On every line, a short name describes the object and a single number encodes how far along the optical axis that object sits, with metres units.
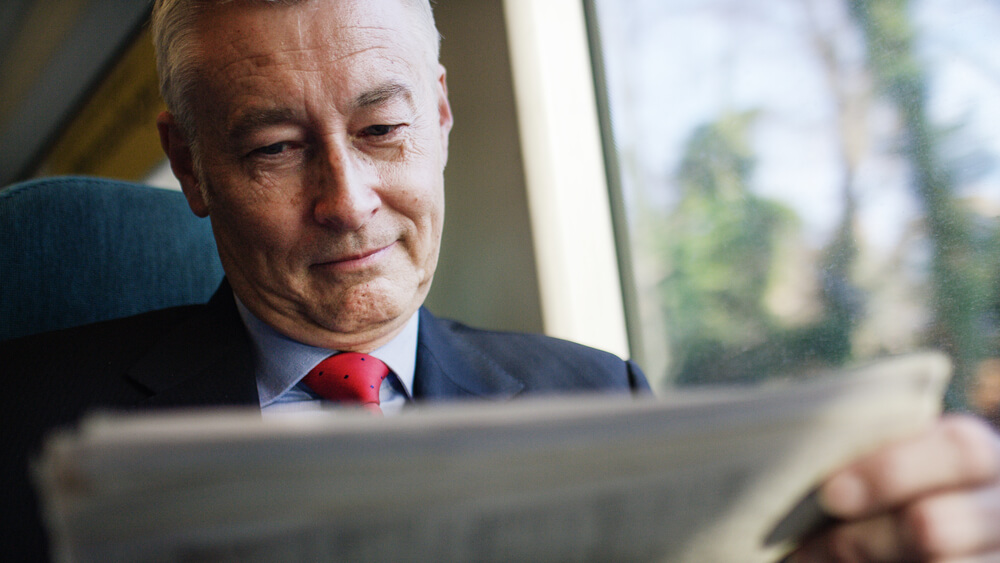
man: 0.90
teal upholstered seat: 1.06
